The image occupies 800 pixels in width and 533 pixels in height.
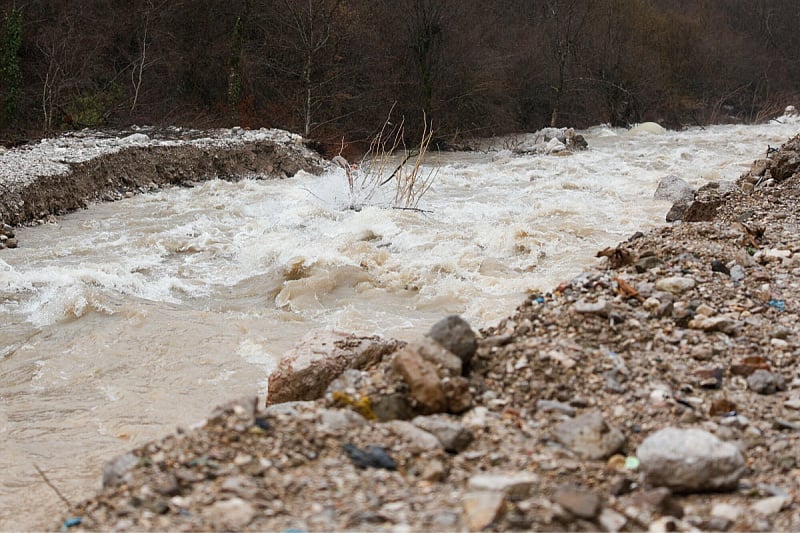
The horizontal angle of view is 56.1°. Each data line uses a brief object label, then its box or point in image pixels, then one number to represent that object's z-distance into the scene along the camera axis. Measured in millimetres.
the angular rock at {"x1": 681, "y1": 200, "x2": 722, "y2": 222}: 7280
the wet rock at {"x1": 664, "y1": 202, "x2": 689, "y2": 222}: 8733
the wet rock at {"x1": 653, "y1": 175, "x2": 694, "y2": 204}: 10360
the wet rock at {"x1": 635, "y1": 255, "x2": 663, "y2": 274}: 4590
